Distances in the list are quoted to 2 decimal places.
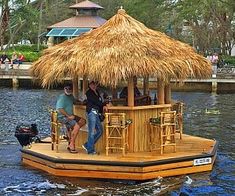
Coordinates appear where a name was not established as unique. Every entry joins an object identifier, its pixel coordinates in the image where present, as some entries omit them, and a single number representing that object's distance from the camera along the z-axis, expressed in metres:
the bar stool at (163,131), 15.99
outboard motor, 18.23
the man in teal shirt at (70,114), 16.42
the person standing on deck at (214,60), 46.85
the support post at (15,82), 48.19
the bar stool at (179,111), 18.62
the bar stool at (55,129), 16.58
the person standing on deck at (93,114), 15.95
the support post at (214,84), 45.59
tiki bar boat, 15.48
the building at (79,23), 60.20
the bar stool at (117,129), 15.66
